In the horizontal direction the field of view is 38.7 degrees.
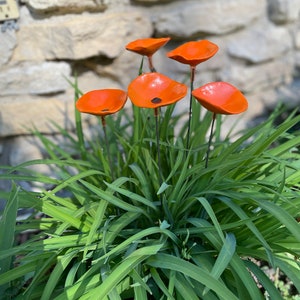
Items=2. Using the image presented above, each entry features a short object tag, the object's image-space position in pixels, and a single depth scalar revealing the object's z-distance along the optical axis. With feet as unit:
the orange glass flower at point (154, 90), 2.85
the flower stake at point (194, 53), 3.07
